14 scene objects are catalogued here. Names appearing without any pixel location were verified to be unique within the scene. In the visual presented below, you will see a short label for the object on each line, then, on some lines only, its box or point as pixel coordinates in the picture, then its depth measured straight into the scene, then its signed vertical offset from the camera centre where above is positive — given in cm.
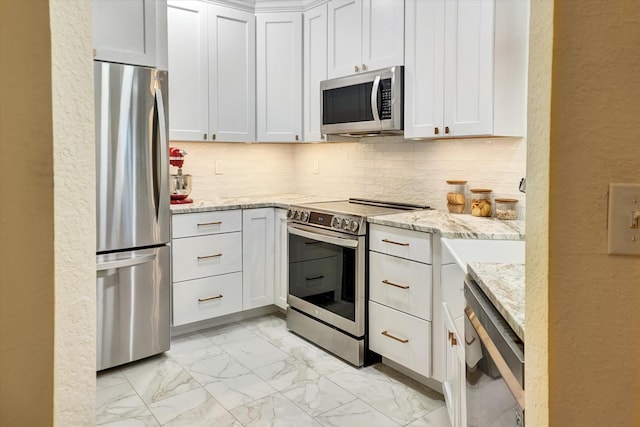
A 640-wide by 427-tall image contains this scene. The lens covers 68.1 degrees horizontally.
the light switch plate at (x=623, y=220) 74 -5
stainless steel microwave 295 +57
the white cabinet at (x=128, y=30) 267 +92
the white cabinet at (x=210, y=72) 339 +87
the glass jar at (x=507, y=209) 266 -11
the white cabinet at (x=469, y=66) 251 +68
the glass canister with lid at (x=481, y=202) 279 -8
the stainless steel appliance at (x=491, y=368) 99 -42
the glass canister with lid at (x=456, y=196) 291 -4
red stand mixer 339 +5
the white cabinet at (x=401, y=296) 248 -60
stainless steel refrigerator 263 -13
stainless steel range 284 -55
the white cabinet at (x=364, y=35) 297 +103
